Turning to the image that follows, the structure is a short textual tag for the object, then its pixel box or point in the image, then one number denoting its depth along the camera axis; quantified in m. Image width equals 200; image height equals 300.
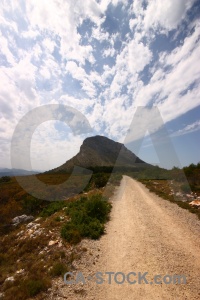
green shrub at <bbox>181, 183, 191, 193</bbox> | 20.33
